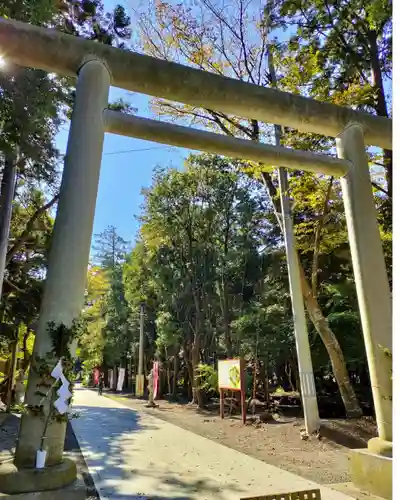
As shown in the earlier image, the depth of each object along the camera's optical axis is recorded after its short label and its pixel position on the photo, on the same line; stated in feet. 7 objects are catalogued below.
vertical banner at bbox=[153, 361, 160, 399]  62.54
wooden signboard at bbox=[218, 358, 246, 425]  36.66
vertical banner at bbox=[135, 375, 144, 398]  70.74
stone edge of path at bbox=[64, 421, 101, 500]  16.32
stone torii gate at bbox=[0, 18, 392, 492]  12.87
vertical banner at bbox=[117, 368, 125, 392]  91.90
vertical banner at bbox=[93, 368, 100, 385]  116.43
